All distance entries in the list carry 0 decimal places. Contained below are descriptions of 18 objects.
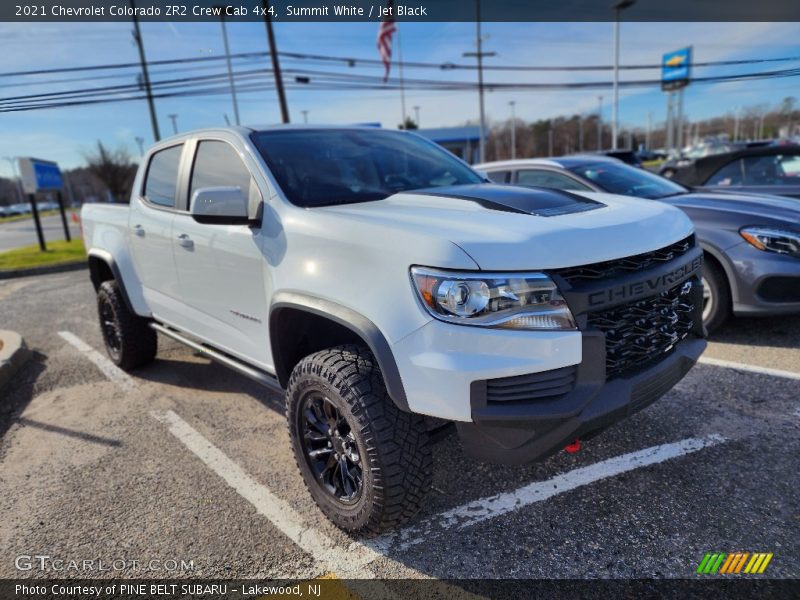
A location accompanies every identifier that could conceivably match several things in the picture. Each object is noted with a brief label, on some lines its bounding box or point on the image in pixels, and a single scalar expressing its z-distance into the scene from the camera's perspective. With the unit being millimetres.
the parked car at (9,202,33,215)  79725
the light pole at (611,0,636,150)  25447
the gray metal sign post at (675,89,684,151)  36000
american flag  18891
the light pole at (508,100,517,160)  75000
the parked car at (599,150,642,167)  10761
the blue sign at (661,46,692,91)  38375
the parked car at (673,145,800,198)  6453
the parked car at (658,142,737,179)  11445
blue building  55719
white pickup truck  1980
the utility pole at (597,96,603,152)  77000
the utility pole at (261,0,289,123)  17938
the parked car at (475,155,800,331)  4270
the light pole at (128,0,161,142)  19453
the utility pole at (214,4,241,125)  21659
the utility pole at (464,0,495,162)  32656
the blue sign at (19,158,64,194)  15523
